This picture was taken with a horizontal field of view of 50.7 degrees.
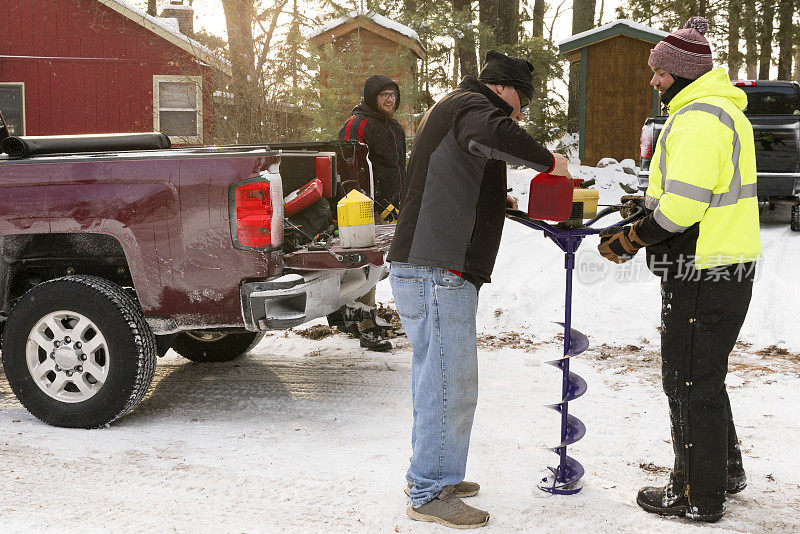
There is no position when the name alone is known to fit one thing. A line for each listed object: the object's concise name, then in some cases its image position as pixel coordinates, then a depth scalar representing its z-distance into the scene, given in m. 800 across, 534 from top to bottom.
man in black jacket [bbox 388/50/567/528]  3.52
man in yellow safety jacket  3.44
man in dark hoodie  7.26
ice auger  3.94
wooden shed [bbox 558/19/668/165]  18.25
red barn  20.41
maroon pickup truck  4.85
